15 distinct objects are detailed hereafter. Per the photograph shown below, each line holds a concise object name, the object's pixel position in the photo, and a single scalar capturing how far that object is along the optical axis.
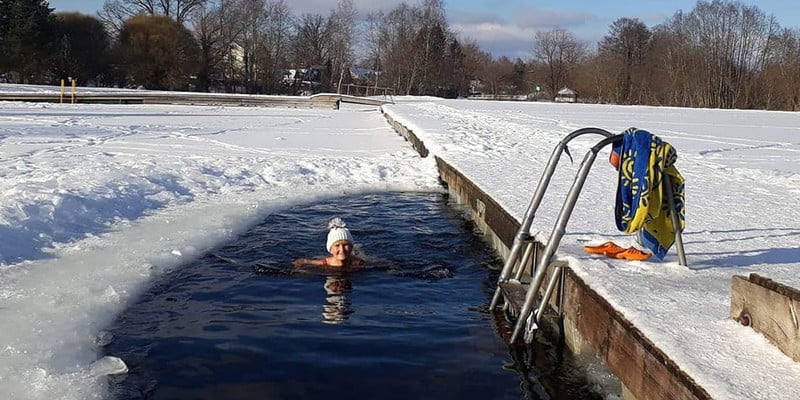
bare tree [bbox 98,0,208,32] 68.62
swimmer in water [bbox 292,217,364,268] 6.70
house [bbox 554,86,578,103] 79.07
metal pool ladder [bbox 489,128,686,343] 4.36
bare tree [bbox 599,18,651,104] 74.31
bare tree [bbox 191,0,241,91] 67.56
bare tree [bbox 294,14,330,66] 81.75
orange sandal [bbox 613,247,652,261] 4.96
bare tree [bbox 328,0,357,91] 78.06
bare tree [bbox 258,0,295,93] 71.62
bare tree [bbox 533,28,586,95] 88.62
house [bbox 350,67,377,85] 79.03
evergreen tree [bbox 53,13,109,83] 55.22
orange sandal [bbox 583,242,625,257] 5.11
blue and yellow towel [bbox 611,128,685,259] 4.33
